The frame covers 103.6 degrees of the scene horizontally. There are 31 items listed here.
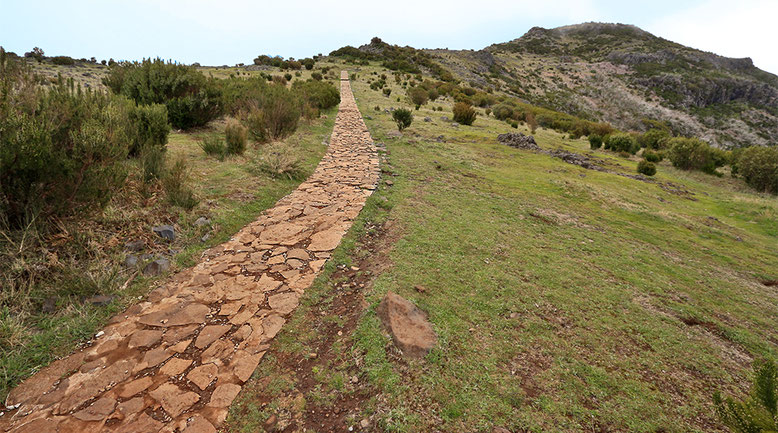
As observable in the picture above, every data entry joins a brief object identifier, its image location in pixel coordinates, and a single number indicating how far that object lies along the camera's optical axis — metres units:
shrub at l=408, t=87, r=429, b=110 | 22.81
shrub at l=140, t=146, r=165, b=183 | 5.21
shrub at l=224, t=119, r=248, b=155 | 8.01
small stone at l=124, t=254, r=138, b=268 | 3.62
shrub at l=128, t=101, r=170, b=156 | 6.41
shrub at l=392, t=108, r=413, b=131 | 13.91
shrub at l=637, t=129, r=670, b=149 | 18.30
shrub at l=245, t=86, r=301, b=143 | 9.60
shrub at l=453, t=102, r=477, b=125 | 18.08
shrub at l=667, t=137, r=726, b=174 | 13.48
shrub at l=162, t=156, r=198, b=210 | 4.85
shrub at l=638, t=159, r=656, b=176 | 11.88
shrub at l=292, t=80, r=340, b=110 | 16.07
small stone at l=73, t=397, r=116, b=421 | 2.12
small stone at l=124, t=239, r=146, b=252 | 3.84
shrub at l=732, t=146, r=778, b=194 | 10.98
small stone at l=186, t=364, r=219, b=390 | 2.45
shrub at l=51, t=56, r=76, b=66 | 25.34
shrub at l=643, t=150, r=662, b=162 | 14.37
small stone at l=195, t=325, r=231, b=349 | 2.83
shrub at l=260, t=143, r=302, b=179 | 7.18
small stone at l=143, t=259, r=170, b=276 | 3.64
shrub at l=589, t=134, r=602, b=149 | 16.48
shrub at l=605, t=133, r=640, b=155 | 16.15
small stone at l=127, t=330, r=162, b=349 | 2.75
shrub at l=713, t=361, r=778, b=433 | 1.44
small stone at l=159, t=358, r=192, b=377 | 2.52
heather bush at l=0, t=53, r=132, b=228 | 3.08
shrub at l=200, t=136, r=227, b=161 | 7.83
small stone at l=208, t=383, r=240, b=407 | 2.29
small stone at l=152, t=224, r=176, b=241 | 4.21
